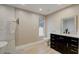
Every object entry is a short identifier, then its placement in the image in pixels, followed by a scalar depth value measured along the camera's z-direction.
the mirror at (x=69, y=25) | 1.65
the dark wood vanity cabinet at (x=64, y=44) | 1.32
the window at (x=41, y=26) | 1.59
